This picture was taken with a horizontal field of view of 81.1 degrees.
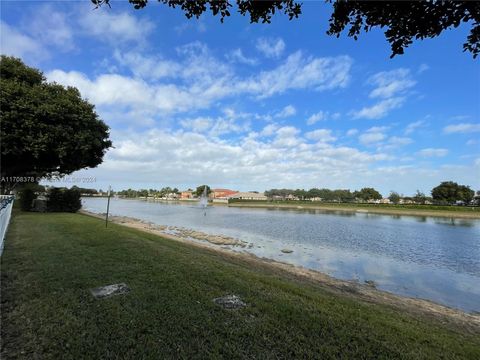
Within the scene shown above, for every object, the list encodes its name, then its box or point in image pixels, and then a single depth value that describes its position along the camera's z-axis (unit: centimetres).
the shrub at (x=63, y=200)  2348
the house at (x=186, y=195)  16375
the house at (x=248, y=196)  15011
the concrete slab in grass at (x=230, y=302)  472
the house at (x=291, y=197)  15112
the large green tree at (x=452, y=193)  7900
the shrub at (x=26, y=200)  2233
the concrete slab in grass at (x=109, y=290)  483
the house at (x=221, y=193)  15138
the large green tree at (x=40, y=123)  1547
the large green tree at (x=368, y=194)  10919
